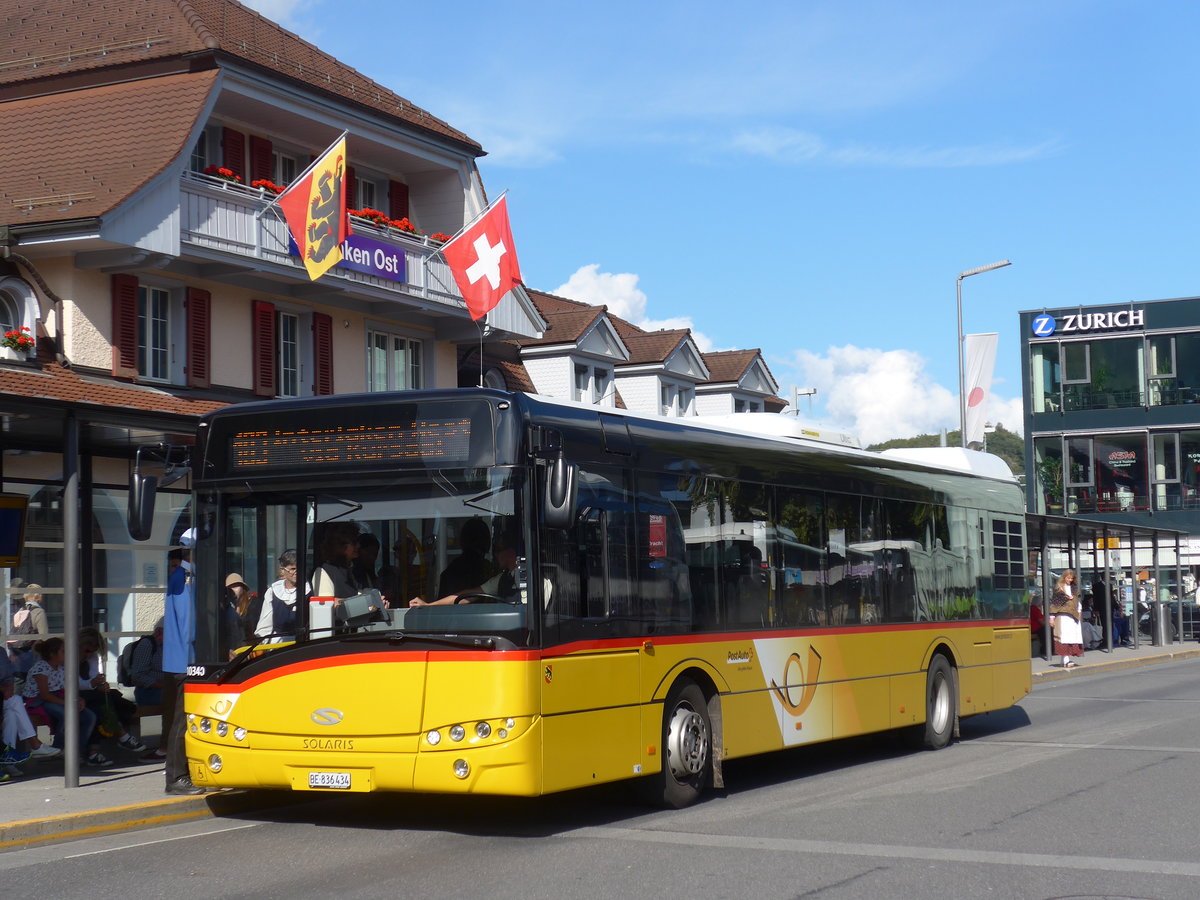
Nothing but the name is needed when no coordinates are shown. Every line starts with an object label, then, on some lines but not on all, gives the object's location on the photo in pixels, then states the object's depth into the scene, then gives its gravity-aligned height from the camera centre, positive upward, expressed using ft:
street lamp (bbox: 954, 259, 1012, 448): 106.63 +13.18
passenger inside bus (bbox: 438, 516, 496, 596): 32.78 +0.50
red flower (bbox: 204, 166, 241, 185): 80.57 +21.83
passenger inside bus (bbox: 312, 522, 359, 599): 33.96 +0.63
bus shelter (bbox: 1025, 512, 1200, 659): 115.24 -1.55
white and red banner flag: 107.24 +13.97
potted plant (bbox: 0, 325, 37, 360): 69.31 +11.46
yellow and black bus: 32.60 -0.33
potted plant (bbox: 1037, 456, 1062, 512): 210.79 +12.56
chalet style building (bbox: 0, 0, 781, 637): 65.21 +17.94
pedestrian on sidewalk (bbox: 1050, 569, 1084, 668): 107.24 -3.51
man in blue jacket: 39.58 -1.74
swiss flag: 88.17 +18.75
